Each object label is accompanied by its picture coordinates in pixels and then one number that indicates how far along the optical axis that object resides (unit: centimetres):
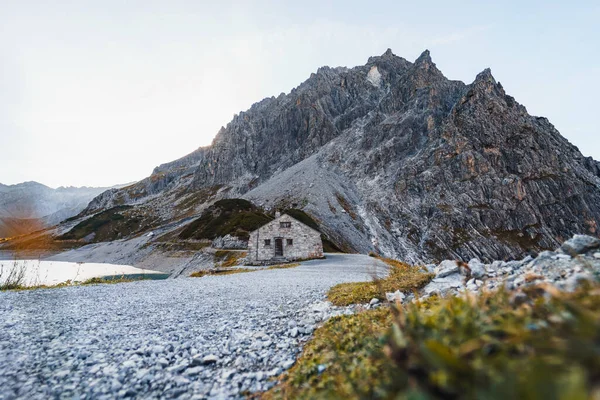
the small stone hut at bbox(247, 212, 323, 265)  4431
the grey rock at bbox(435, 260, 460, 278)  966
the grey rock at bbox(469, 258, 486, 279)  804
